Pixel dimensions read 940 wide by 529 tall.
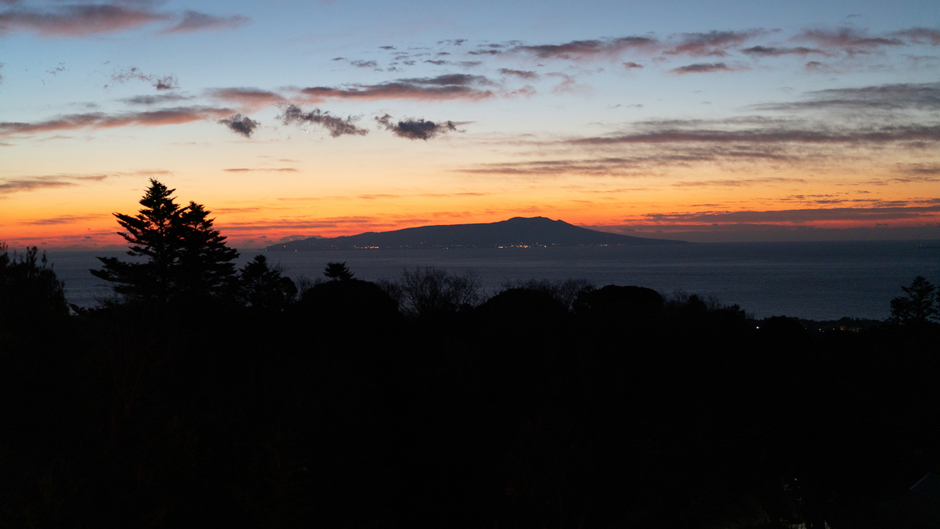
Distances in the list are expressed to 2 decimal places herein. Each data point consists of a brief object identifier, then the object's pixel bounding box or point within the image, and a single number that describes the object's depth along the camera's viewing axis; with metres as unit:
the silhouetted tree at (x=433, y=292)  30.80
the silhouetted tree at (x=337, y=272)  36.97
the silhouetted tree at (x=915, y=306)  38.56
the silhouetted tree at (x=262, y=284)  32.28
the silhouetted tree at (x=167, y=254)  35.19
